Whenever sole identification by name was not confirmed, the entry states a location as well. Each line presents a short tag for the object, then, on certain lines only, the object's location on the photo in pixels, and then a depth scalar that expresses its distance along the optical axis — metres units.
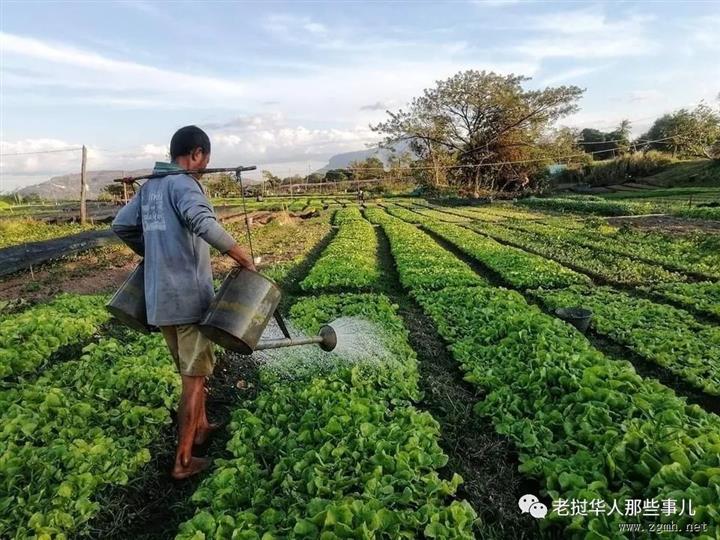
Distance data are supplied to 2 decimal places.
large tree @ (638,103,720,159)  52.22
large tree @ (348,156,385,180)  68.45
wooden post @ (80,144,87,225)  23.48
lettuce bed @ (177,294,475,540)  2.93
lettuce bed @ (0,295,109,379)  5.94
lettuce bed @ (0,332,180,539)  3.39
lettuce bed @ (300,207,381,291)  10.77
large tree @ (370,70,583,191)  50.34
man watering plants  3.65
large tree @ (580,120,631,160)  67.75
